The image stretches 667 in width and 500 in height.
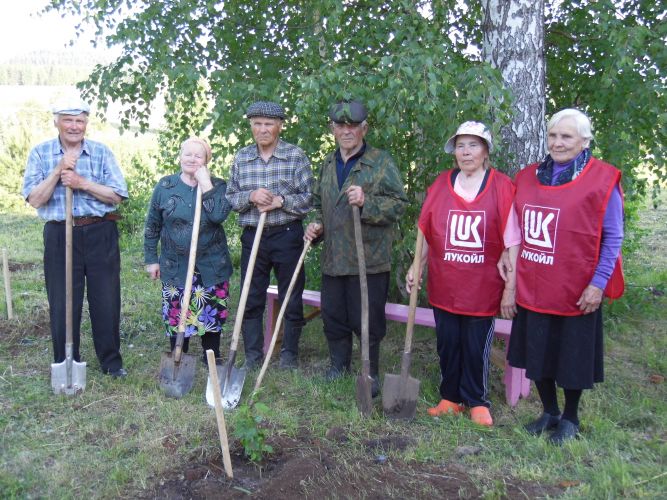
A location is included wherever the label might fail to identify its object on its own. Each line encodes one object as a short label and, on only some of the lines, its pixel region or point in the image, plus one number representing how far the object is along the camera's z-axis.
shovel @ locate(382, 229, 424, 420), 3.83
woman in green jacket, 4.37
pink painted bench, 4.09
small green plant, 3.27
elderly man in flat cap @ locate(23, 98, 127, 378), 4.10
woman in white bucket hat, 3.58
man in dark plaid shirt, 4.27
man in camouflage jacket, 4.01
